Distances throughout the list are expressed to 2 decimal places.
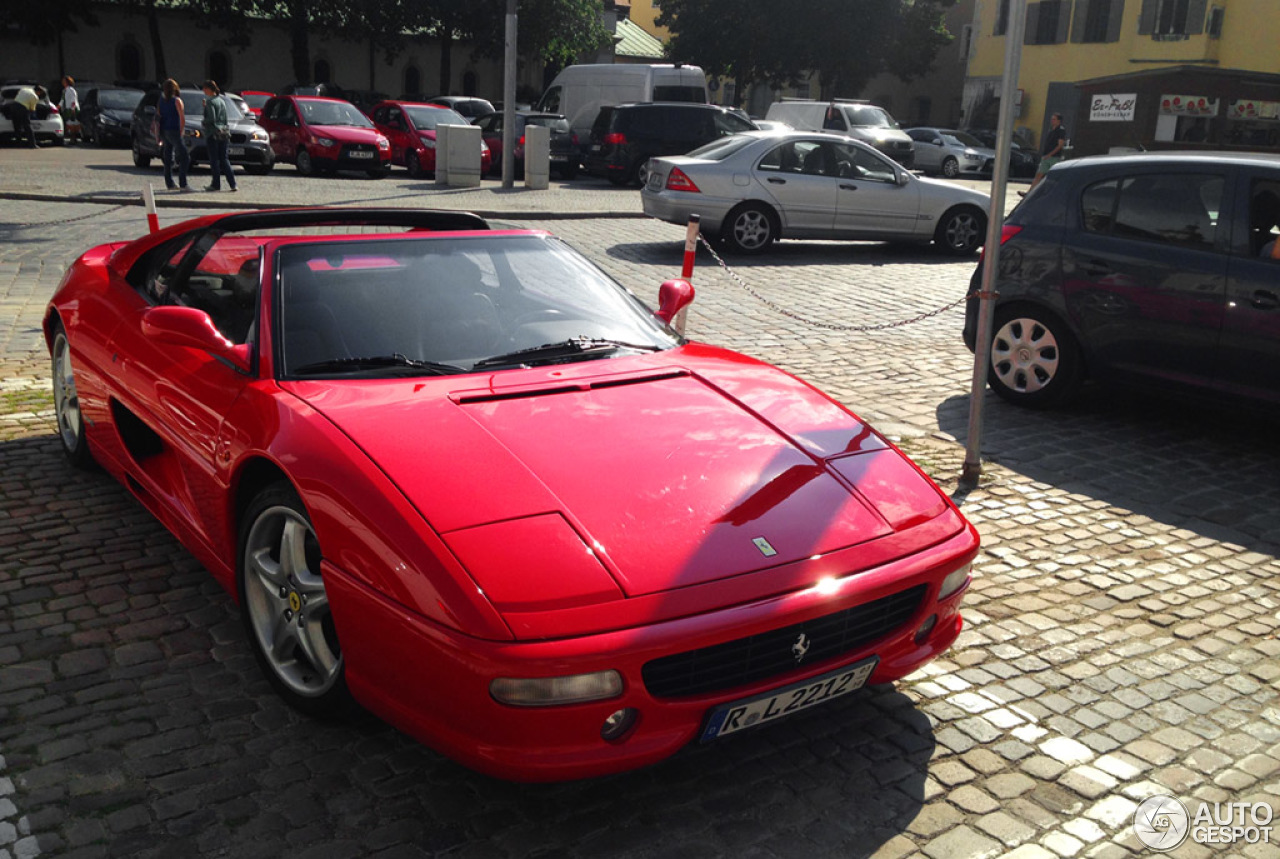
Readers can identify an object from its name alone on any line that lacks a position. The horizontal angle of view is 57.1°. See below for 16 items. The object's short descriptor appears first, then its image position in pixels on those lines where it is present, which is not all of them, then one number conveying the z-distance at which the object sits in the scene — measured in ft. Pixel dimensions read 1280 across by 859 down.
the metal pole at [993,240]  18.40
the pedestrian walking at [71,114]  106.80
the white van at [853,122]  98.12
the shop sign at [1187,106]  101.50
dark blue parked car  21.18
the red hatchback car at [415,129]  80.94
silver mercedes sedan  47.85
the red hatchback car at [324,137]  76.79
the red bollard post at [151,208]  27.97
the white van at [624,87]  92.02
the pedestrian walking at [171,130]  60.59
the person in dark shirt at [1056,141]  79.61
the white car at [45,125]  99.35
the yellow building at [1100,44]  134.82
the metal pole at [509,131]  72.43
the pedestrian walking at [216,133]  61.31
